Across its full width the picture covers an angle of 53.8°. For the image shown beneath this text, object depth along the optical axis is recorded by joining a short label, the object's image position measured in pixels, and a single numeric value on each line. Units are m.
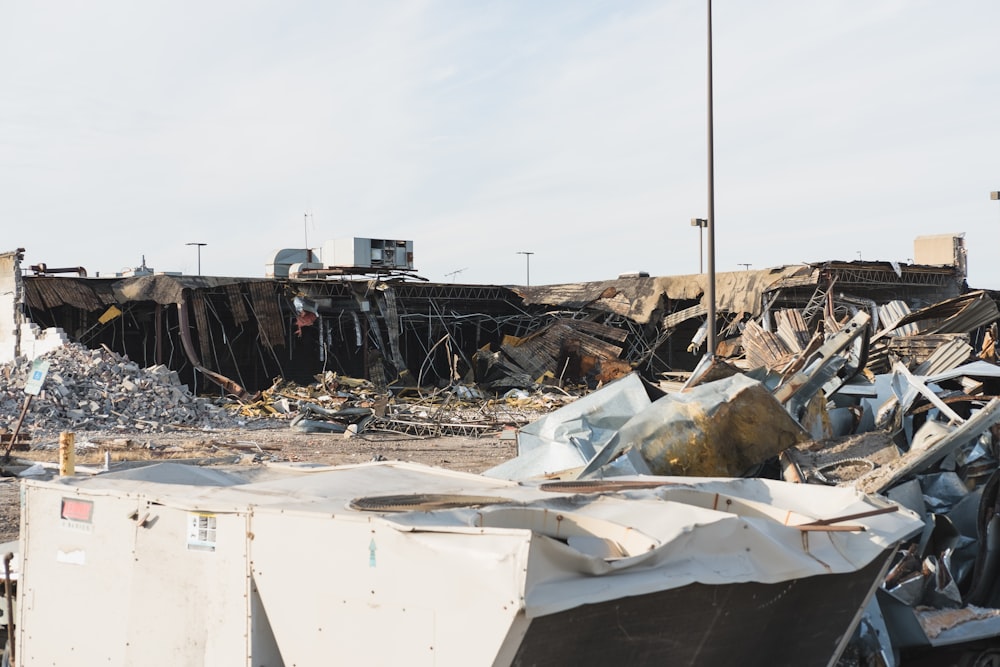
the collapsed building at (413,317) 23.94
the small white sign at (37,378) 11.59
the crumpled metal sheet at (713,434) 7.58
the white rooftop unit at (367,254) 28.84
